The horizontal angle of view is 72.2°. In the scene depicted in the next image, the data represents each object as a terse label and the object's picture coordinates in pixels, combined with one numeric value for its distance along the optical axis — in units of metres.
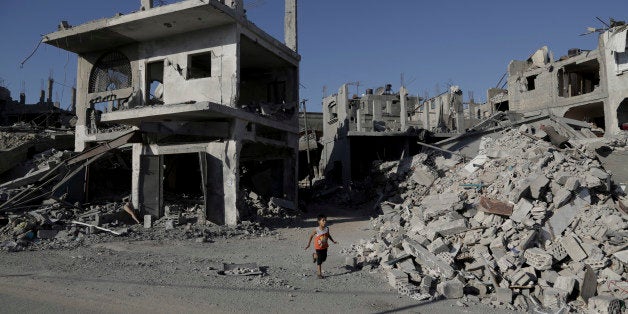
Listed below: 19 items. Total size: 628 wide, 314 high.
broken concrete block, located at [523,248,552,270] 6.80
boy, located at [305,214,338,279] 7.29
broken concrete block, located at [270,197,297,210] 15.24
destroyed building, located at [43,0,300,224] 12.82
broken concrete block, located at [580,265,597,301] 6.19
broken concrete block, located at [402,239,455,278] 6.89
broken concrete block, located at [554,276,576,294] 6.24
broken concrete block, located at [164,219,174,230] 11.93
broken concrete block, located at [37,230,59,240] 10.05
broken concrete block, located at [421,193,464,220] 9.61
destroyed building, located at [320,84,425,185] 21.00
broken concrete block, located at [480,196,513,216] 8.41
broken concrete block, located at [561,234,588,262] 6.92
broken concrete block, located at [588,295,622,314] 5.70
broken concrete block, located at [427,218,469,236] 8.27
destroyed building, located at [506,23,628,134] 21.33
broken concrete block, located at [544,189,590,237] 7.83
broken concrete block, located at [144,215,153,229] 12.18
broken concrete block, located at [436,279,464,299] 6.38
